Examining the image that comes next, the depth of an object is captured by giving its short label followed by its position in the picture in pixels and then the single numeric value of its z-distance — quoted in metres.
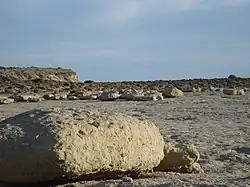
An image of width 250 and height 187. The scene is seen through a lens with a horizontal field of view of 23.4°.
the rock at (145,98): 22.03
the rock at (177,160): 7.89
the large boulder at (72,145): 6.45
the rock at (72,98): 24.07
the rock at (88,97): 23.80
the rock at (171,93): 23.75
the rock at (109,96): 22.73
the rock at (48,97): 24.40
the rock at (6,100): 21.69
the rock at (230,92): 25.80
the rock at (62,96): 24.42
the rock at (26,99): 22.98
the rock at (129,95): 22.67
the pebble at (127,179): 6.30
